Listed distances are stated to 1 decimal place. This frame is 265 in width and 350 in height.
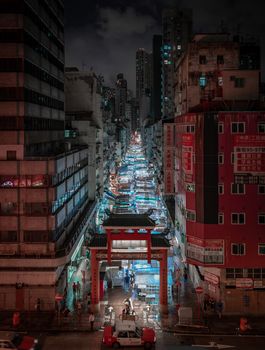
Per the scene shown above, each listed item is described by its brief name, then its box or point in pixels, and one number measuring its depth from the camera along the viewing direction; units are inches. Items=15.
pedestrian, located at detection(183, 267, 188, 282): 1963.1
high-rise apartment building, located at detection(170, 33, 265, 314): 1555.1
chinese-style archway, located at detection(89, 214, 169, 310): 1626.5
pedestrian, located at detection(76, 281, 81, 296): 1797.5
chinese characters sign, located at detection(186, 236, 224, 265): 1568.7
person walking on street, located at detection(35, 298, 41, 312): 1557.6
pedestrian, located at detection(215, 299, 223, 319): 1542.8
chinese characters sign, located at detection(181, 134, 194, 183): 1637.6
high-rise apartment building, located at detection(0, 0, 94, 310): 1569.9
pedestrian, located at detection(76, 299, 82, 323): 1536.4
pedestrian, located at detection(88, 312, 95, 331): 1428.4
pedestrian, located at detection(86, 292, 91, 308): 1656.3
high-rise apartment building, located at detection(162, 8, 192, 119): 6314.0
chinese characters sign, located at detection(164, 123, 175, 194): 2630.4
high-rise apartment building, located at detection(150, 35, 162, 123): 7752.5
